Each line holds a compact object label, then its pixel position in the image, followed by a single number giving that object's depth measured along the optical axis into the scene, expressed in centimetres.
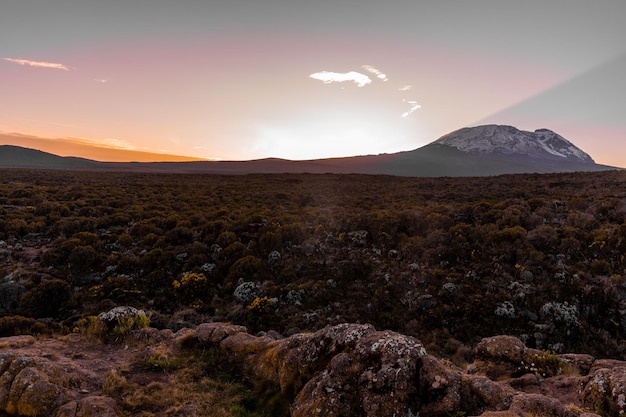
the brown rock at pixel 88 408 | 576
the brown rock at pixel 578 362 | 707
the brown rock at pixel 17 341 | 822
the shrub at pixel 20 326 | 1057
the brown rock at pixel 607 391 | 511
